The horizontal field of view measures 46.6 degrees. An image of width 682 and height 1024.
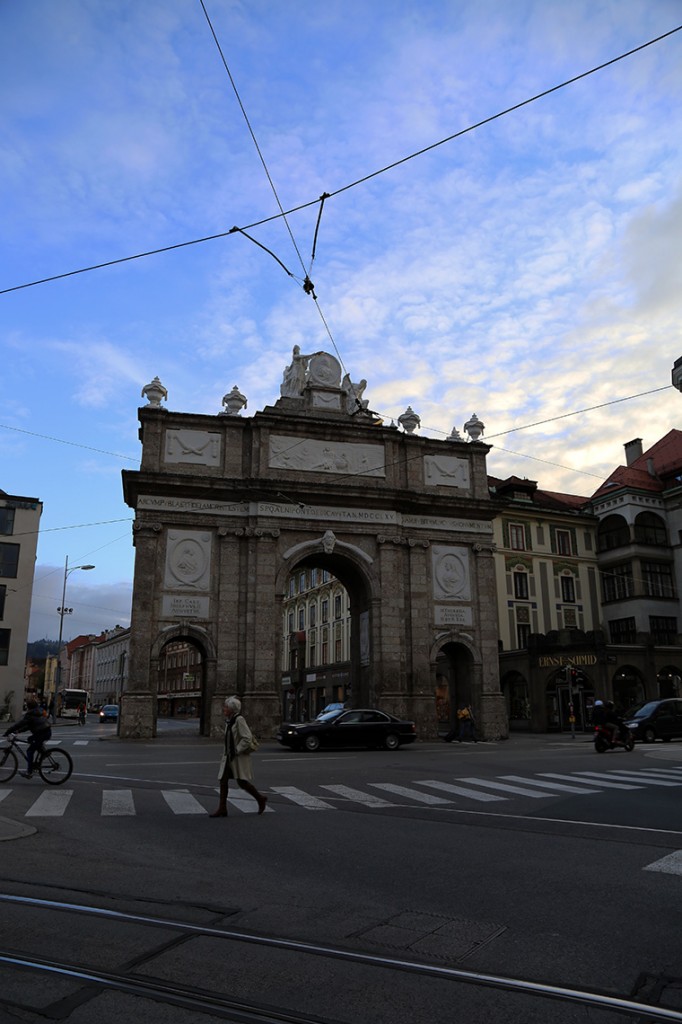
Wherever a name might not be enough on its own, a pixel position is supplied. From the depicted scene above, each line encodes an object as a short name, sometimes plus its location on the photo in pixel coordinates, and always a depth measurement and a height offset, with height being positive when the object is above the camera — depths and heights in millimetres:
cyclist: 14302 -165
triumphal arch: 33531 +7610
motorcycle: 23500 -685
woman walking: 10922 -575
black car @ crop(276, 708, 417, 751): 26281 -496
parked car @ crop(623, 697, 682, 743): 30219 -224
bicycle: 14500 -887
